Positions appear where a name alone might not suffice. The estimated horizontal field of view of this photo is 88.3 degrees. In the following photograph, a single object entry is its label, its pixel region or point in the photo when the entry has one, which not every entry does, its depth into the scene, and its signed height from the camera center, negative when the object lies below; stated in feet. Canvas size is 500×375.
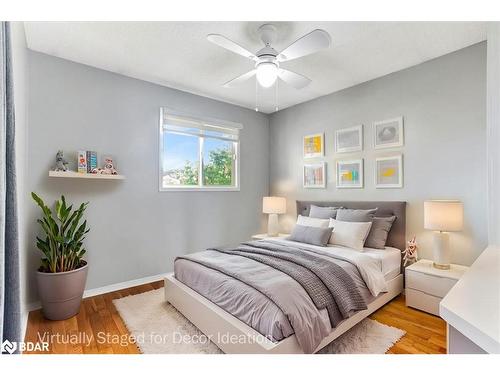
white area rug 6.25 -3.96
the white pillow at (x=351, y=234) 9.36 -1.82
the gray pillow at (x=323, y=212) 11.16 -1.19
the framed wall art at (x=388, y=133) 10.07 +2.10
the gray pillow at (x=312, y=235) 9.76 -1.93
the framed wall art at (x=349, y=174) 11.30 +0.53
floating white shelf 8.42 +0.42
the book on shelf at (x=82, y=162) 9.07 +0.91
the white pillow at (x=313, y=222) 10.55 -1.54
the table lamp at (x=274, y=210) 13.36 -1.26
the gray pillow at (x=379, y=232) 9.69 -1.79
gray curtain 2.84 -0.60
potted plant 7.63 -2.52
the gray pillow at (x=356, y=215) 9.96 -1.19
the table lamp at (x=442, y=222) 7.89 -1.17
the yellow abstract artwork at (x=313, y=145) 12.82 +2.06
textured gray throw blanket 6.03 -2.32
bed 5.20 -2.78
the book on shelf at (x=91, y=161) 9.26 +0.96
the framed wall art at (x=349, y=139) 11.32 +2.09
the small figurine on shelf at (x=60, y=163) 8.70 +0.84
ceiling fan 6.06 +3.49
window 11.81 +1.69
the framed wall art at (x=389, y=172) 10.08 +0.53
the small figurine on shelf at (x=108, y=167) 9.63 +0.78
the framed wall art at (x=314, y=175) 12.70 +0.52
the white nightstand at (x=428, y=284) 7.71 -3.09
